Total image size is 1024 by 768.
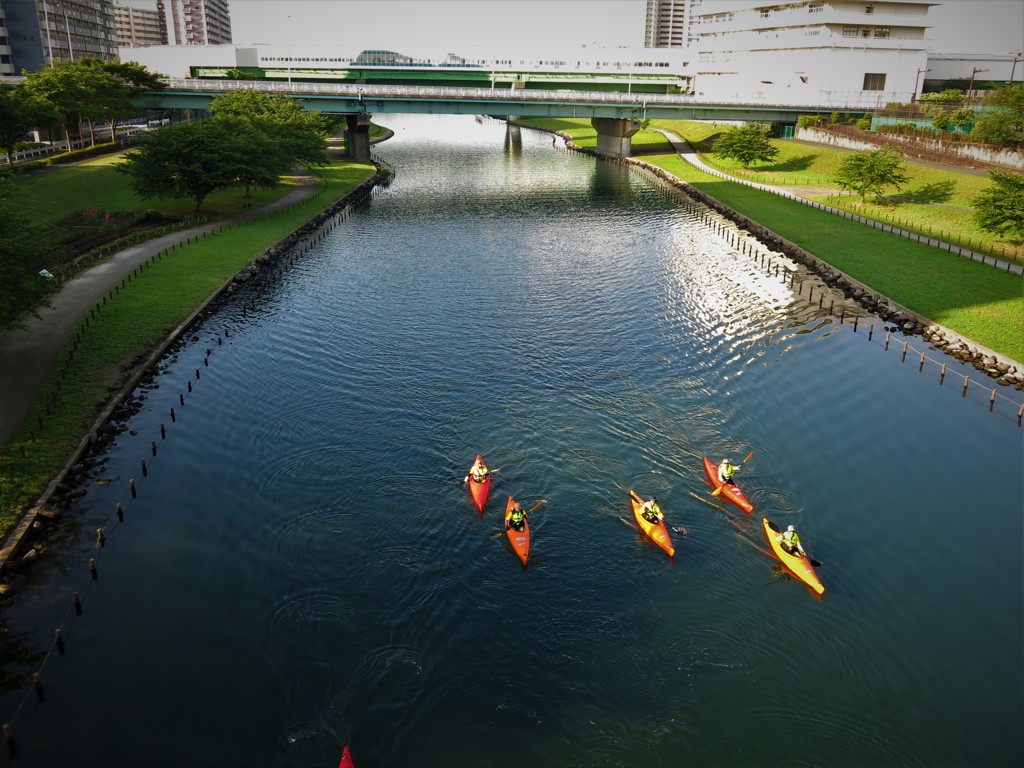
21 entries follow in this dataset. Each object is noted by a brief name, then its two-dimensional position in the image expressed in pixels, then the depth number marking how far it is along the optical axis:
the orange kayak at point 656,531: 28.61
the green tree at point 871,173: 84.19
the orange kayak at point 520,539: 28.05
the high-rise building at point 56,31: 156.38
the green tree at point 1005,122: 87.94
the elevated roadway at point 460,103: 123.88
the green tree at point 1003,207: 62.12
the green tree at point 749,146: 114.81
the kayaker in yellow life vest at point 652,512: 29.25
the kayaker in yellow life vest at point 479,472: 31.80
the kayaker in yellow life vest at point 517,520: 28.81
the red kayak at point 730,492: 31.12
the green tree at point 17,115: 84.25
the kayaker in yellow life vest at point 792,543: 27.64
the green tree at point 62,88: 99.81
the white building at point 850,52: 145.50
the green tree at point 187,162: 75.44
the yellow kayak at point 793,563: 26.88
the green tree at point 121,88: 109.56
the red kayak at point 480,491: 31.12
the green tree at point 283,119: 96.00
